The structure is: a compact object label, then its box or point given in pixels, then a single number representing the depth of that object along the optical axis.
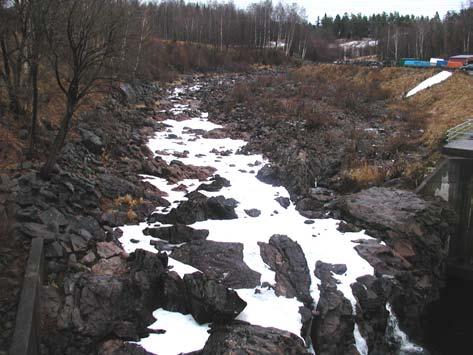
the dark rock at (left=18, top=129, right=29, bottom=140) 14.31
